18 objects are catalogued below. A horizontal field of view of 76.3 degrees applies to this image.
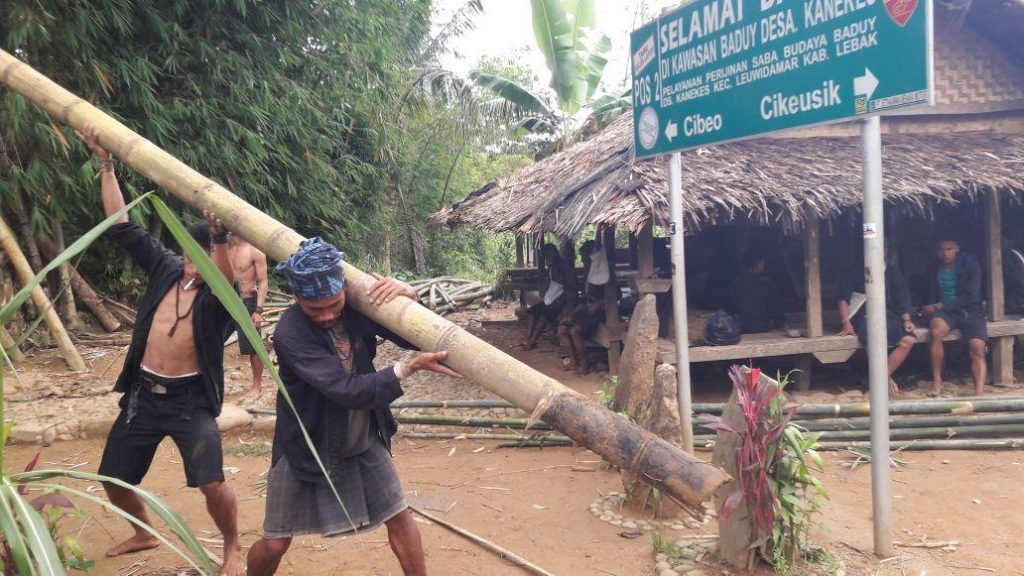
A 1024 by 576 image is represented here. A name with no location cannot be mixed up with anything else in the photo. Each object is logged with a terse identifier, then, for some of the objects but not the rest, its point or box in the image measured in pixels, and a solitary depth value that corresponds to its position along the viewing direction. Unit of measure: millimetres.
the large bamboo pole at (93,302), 7957
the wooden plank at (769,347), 6340
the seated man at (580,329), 7613
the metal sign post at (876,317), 3020
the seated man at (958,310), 6469
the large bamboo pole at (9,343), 6324
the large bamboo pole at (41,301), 6168
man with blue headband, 2209
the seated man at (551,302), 8383
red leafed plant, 2875
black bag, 6426
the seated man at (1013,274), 7250
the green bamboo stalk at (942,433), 4953
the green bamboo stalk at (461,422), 5395
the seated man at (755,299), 6910
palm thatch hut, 6180
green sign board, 2732
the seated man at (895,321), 6453
